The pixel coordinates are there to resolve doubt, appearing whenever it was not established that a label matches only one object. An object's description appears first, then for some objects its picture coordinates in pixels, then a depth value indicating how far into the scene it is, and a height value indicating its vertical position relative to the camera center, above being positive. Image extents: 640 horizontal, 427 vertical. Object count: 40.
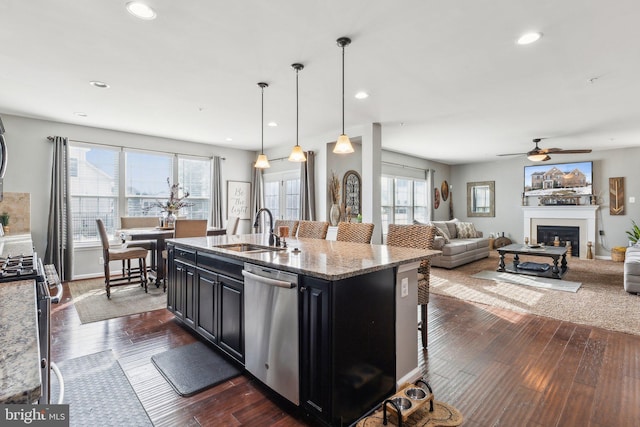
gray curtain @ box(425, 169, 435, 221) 9.05 +0.64
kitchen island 1.73 -0.66
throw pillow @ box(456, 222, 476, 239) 7.73 -0.43
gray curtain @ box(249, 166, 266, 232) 7.39 +0.51
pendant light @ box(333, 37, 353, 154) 3.16 +0.66
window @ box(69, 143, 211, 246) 5.44 +0.58
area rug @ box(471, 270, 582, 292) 4.78 -1.10
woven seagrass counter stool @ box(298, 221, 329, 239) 3.86 -0.20
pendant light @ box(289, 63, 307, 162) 3.56 +0.64
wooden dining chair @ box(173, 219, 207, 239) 4.25 -0.20
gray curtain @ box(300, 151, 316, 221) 6.16 +0.45
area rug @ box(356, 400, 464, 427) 1.71 -1.12
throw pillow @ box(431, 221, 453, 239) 6.99 -0.34
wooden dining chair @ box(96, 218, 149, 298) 4.32 -0.57
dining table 4.13 -0.30
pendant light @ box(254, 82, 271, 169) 3.99 +0.64
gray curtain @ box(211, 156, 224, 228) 6.83 +0.40
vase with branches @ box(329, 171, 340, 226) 6.03 +0.34
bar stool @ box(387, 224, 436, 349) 2.65 -0.27
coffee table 5.40 -0.83
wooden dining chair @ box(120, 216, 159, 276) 5.07 -0.19
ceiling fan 5.91 +1.10
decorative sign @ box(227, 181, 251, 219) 7.21 +0.33
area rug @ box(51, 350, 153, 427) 1.86 -1.18
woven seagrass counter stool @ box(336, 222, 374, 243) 3.38 -0.21
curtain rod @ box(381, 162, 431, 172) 7.71 +1.19
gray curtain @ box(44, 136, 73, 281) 5.00 -0.06
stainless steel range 1.33 -0.33
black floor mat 2.23 -1.17
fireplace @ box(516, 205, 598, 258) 7.62 -0.19
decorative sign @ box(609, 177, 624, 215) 7.39 +0.37
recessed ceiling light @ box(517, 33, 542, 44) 2.54 +1.40
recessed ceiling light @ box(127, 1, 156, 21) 2.18 +1.42
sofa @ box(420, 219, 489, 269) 6.24 -0.66
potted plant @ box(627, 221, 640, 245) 6.69 -0.47
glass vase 5.00 -0.10
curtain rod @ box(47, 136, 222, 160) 5.06 +1.21
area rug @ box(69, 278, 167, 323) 3.65 -1.11
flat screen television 7.77 +0.85
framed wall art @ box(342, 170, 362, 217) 6.29 +0.42
